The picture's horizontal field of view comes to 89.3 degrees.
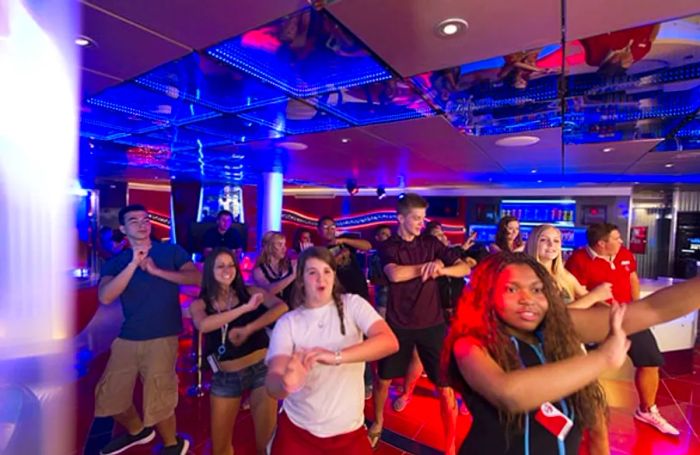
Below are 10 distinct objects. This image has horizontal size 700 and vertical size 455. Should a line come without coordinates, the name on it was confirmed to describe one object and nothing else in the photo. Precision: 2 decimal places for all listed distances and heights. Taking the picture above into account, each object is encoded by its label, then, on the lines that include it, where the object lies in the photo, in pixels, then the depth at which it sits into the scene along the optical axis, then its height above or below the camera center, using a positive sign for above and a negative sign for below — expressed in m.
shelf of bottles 8.76 +0.27
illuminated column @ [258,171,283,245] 6.84 +0.19
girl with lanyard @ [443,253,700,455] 1.01 -0.43
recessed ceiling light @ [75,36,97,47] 1.93 +0.90
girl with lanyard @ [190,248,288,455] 2.14 -0.83
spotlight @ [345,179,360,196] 8.38 +0.71
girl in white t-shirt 1.52 -0.61
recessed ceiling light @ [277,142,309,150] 4.54 +0.88
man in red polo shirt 2.96 -0.51
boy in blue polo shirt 2.38 -0.83
